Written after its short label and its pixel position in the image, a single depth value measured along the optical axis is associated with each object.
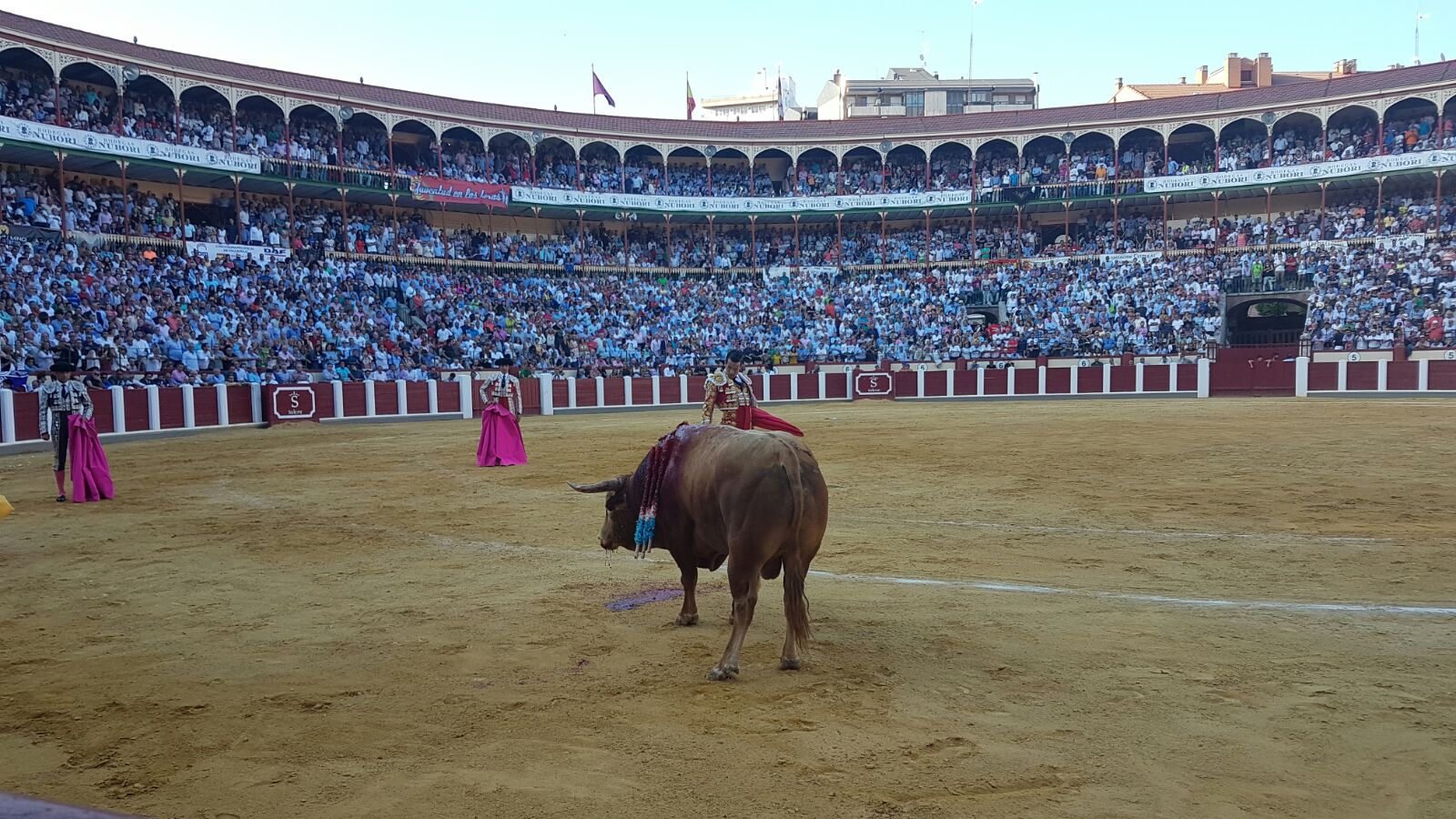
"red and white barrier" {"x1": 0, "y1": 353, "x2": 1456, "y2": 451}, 18.02
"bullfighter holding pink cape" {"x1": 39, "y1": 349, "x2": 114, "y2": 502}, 9.04
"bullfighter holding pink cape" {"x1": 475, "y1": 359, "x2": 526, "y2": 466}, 11.60
